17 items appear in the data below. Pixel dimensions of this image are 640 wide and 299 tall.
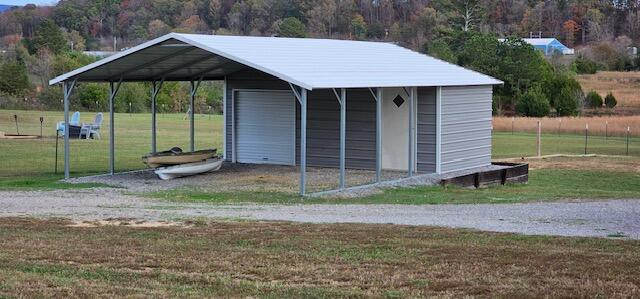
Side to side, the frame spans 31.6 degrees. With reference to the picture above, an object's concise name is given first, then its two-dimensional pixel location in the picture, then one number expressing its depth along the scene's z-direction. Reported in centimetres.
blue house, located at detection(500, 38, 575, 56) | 11056
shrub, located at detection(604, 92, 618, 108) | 6788
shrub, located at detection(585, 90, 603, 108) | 6712
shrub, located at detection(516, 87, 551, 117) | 6159
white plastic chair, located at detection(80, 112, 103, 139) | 4031
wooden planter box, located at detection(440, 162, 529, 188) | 2573
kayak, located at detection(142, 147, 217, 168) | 2452
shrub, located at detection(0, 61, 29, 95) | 6594
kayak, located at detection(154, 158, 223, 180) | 2469
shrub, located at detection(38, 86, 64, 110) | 6384
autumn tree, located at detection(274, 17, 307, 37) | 11543
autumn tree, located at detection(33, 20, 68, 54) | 9188
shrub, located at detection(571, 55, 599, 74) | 9462
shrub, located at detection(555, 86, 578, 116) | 6350
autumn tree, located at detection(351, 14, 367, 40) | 13198
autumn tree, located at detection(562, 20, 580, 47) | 13512
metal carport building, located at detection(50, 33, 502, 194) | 2359
